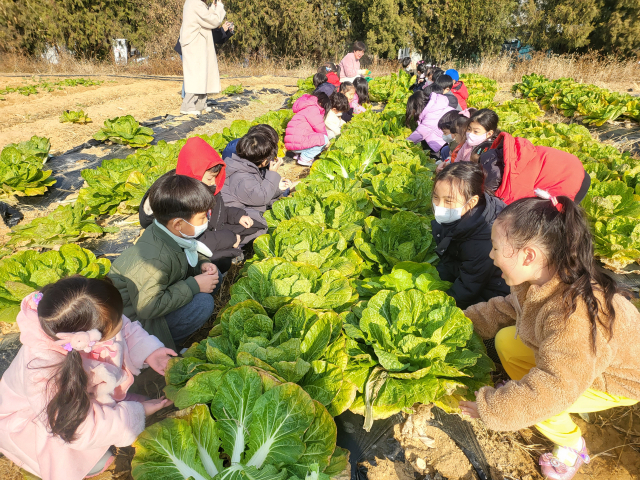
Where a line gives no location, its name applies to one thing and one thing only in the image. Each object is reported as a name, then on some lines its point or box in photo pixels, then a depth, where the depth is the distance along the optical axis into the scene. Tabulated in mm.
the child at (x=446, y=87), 7220
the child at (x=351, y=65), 11344
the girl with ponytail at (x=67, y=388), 1501
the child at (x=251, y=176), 3936
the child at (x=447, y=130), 5707
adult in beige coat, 8250
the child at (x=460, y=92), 8328
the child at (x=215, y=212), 3154
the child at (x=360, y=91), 9141
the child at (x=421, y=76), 10648
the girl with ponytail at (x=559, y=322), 1515
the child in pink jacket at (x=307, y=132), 6129
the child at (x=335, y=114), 6805
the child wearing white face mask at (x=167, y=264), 2346
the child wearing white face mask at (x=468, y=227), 2598
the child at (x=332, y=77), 11182
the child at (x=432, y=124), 6434
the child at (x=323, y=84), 8811
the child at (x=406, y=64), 14493
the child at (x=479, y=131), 4212
